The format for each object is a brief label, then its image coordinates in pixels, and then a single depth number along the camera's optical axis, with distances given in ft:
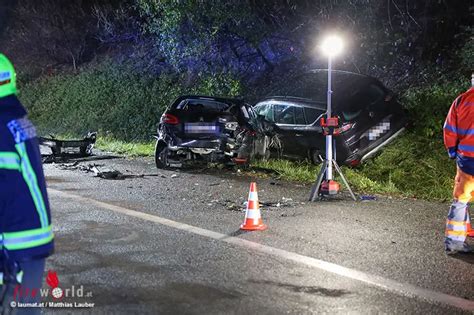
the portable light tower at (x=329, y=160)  29.18
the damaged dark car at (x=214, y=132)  38.88
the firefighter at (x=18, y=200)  9.09
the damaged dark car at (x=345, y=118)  36.24
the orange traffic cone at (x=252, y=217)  22.97
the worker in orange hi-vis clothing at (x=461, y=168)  19.29
